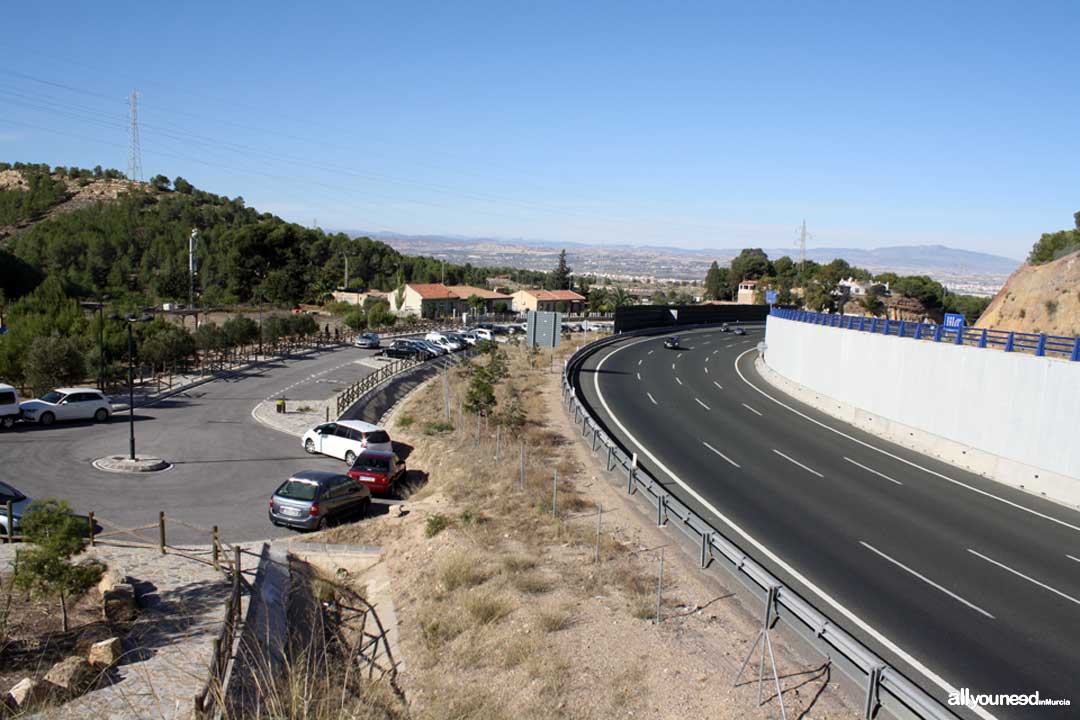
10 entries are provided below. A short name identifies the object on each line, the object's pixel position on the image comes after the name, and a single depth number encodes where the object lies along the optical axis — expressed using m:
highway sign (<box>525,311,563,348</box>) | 37.16
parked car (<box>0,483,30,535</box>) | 16.33
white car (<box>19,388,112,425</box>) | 28.81
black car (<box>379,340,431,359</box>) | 52.64
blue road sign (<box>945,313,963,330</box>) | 26.24
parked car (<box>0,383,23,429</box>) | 27.83
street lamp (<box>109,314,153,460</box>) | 23.35
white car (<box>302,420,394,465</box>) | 26.02
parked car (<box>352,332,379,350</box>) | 60.91
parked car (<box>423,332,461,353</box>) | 57.17
